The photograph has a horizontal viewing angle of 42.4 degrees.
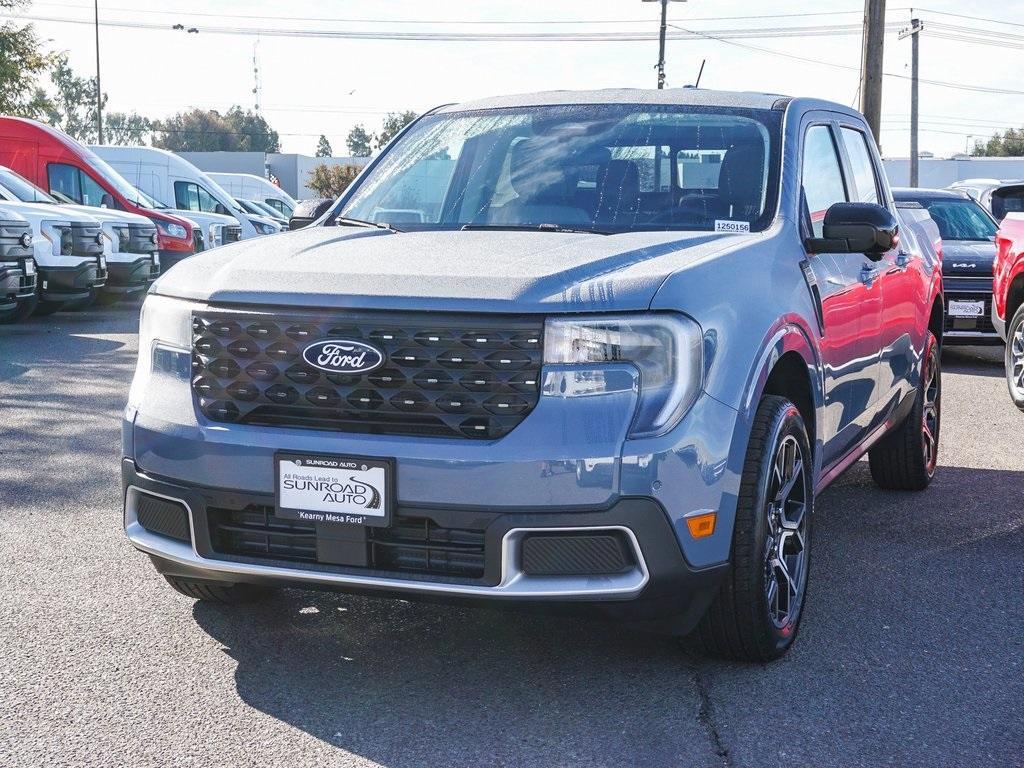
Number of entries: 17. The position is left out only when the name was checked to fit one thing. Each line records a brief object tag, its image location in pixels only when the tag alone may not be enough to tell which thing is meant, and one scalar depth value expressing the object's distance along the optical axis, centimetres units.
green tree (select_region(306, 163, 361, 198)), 5962
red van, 1981
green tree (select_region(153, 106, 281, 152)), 11981
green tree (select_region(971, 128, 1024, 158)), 11606
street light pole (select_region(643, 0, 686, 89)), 4641
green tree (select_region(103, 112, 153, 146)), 14766
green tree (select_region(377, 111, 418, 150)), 10191
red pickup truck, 977
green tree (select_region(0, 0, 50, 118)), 4053
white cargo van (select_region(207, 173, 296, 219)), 3484
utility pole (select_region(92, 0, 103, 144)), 4947
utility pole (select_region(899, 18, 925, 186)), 5367
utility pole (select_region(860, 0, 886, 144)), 1839
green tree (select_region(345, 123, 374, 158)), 15950
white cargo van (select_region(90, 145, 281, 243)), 2417
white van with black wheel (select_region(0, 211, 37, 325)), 1328
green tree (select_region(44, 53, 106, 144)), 12838
